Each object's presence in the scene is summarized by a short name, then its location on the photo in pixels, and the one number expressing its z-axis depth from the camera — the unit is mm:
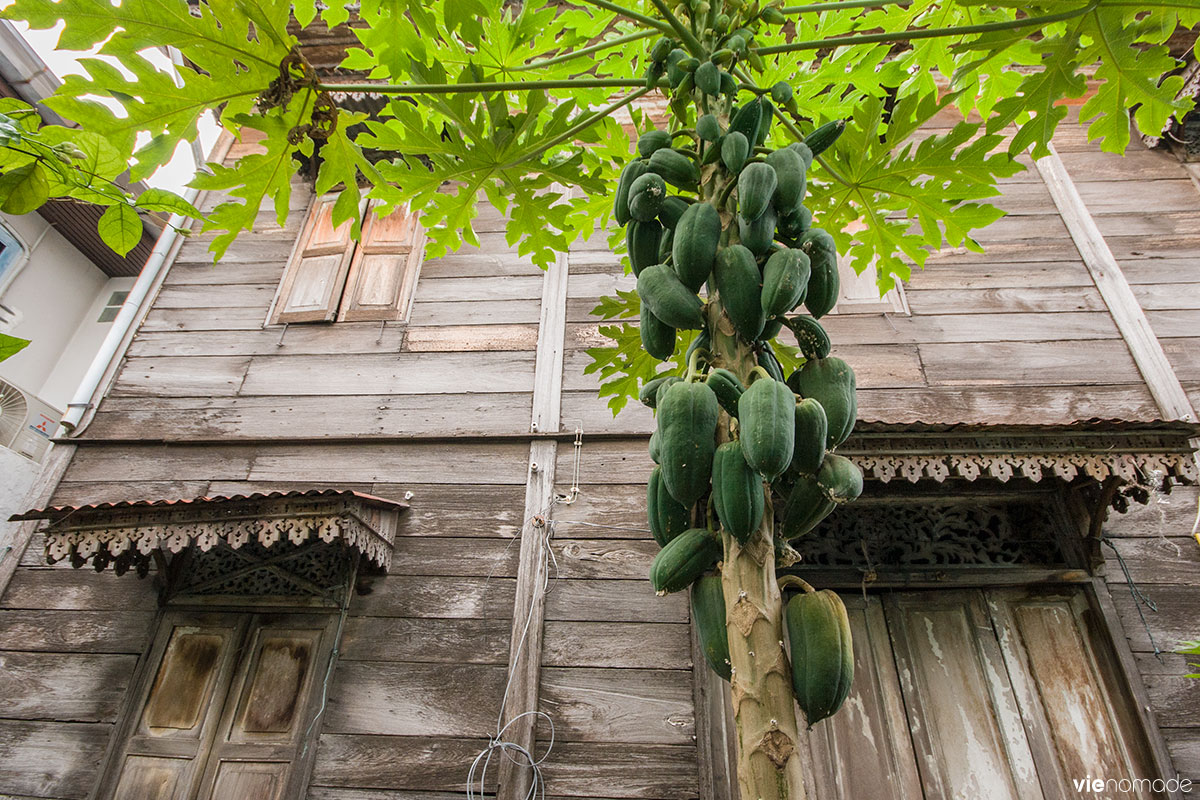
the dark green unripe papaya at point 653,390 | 1415
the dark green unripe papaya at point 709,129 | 1391
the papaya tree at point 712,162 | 1104
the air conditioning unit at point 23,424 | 5887
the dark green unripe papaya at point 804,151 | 1448
